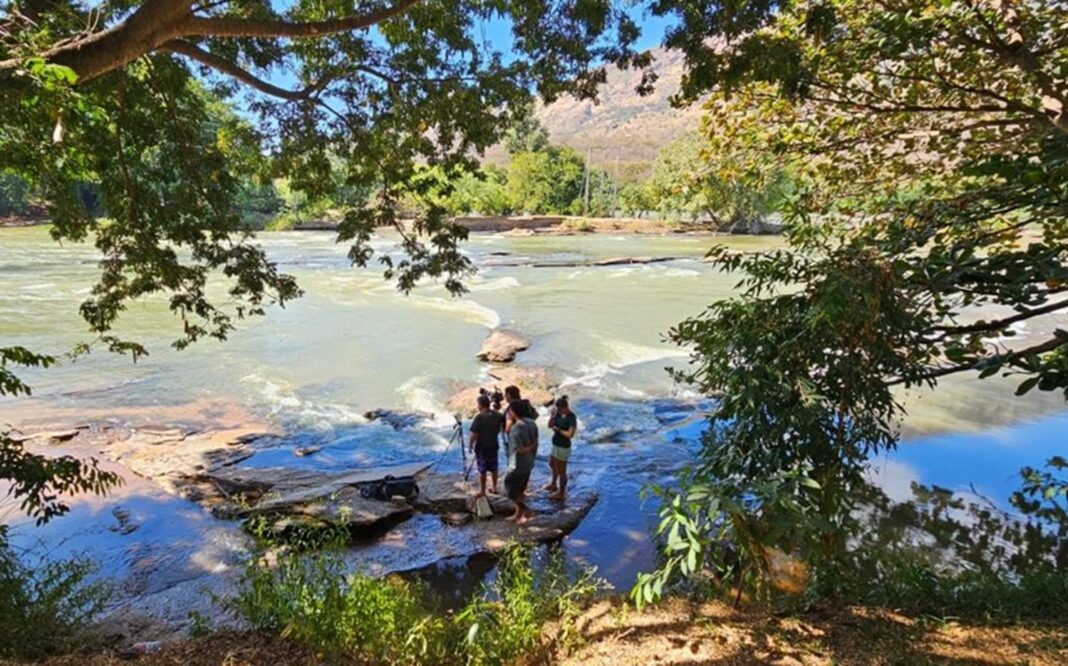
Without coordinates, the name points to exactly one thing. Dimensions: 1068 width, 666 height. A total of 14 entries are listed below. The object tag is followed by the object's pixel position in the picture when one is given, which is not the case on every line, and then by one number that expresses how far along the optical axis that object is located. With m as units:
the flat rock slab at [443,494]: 7.81
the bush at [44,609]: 4.10
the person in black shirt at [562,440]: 8.05
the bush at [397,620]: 3.89
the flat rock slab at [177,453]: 9.06
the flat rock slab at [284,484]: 7.64
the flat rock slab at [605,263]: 35.00
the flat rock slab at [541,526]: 7.01
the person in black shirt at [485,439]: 7.86
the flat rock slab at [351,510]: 7.10
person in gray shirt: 7.48
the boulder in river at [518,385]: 12.25
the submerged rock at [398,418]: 11.62
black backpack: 7.96
